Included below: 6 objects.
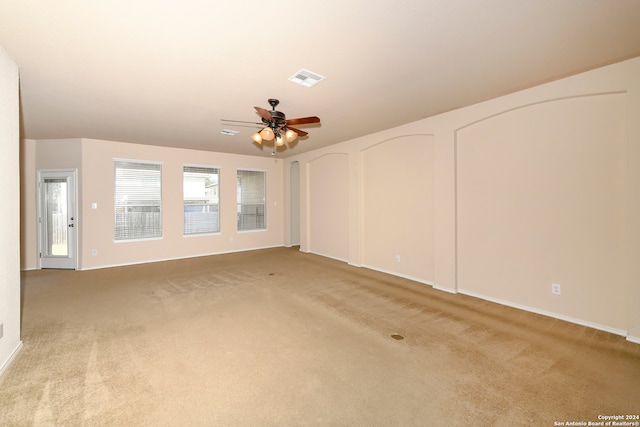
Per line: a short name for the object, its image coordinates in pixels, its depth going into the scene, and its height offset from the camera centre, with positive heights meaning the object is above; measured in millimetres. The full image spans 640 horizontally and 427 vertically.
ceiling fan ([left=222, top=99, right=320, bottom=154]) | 3369 +1147
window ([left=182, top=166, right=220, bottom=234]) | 7012 +377
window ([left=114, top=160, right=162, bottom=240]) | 6180 +345
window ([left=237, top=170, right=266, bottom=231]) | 7863 +404
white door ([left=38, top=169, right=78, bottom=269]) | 5816 -65
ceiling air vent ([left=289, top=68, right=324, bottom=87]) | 2921 +1475
